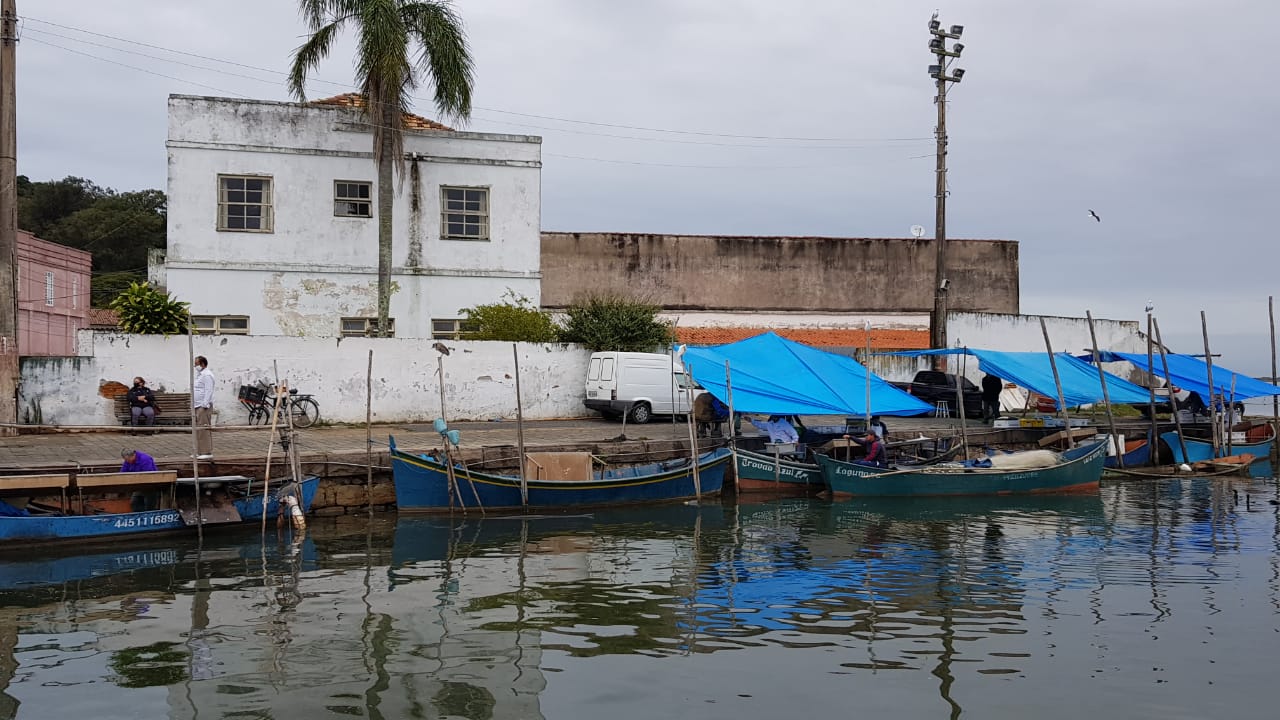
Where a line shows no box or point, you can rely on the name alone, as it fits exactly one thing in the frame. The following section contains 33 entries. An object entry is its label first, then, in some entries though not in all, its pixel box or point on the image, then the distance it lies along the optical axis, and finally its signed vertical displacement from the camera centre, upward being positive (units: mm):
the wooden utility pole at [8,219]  19609 +3064
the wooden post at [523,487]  18031 -1908
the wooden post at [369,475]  17750 -1673
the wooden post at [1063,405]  23420 -697
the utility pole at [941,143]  29547 +6654
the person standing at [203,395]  18375 -278
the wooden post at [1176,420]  26547 -1190
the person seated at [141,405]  20719 -502
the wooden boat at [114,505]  14617 -1892
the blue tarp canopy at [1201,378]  29375 -139
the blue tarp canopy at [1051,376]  25250 -43
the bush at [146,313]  22438 +1450
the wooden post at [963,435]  21039 -1316
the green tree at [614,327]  26828 +1306
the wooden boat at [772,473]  21203 -1998
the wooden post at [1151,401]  25781 -669
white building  26594 +4224
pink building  30875 +2720
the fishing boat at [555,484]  17828 -1914
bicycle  22281 -565
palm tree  25453 +7748
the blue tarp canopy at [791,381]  21031 -113
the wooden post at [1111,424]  24856 -1199
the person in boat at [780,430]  22547 -1186
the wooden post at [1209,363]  27141 +269
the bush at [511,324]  26547 +1390
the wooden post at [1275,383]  29486 -502
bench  21406 -598
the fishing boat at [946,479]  20766 -2126
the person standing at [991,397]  29594 -635
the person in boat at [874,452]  21281 -1566
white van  25578 -244
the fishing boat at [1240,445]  27125 -1925
